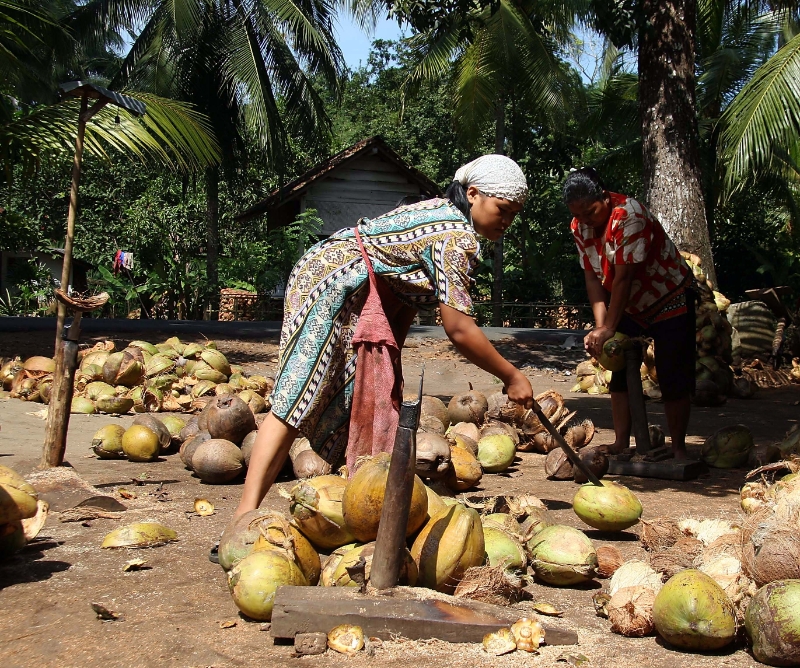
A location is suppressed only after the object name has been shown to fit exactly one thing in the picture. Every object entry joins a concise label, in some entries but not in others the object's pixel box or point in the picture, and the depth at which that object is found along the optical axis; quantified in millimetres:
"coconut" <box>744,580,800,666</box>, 2129
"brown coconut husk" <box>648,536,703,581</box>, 2754
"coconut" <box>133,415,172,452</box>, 5324
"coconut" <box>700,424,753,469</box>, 4945
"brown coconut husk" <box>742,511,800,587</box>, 2361
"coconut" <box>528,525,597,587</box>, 2816
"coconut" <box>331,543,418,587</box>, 2516
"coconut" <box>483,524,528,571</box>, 2707
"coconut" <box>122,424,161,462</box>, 5141
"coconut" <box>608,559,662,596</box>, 2547
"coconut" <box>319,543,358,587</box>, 2588
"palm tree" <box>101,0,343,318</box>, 19328
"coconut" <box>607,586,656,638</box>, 2432
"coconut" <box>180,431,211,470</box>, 4824
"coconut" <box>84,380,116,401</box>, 6820
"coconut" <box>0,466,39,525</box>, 2867
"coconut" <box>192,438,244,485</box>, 4488
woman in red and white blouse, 4668
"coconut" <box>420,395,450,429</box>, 5477
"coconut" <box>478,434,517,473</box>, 4891
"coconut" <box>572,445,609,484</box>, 4484
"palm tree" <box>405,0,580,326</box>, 16750
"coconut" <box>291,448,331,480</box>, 4207
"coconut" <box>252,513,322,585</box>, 2604
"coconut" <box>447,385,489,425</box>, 5758
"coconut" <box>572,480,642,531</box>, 3344
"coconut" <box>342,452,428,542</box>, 2578
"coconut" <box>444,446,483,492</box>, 4227
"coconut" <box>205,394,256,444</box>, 4816
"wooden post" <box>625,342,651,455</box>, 4879
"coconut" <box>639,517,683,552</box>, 3154
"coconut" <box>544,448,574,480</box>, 4703
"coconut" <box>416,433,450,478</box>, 3865
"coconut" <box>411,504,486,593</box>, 2516
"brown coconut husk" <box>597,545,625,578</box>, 2984
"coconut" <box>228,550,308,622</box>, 2445
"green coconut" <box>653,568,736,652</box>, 2266
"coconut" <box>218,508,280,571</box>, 2730
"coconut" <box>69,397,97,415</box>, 6680
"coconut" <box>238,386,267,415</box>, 5840
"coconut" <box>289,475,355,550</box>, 2643
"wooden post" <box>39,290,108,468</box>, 4352
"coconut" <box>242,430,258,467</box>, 4667
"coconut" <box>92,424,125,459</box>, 5199
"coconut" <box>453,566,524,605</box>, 2498
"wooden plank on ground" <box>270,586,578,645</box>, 2309
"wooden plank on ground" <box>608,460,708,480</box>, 4645
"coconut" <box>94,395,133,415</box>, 6715
